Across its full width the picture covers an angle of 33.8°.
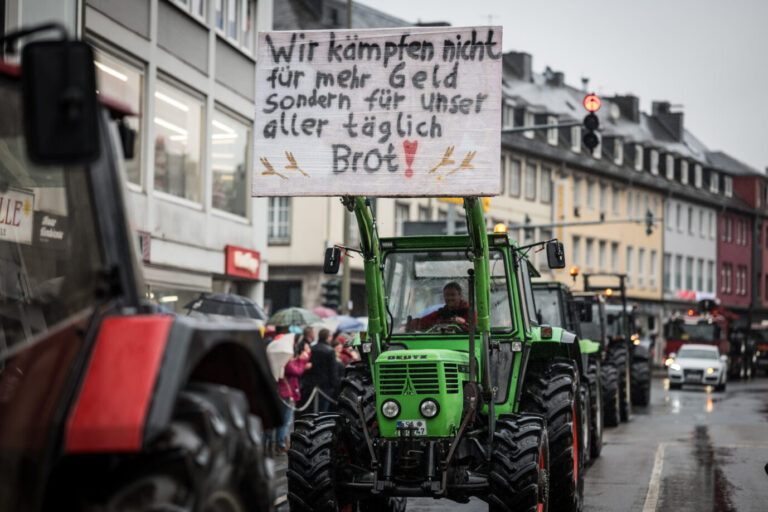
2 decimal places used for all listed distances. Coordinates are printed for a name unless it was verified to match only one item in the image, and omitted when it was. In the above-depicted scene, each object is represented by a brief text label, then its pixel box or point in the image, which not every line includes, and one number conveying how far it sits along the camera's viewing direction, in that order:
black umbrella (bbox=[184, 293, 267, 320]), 17.27
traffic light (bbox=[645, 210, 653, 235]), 42.97
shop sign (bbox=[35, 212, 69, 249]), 4.78
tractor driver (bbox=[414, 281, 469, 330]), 10.55
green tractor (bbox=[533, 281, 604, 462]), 17.09
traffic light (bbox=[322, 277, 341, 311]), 30.02
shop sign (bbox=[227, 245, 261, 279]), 26.50
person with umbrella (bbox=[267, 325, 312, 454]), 16.75
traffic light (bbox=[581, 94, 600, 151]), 21.72
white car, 42.84
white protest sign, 8.67
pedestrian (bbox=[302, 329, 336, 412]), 18.00
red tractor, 3.86
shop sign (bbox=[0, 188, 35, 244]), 5.32
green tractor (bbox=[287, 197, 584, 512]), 9.34
